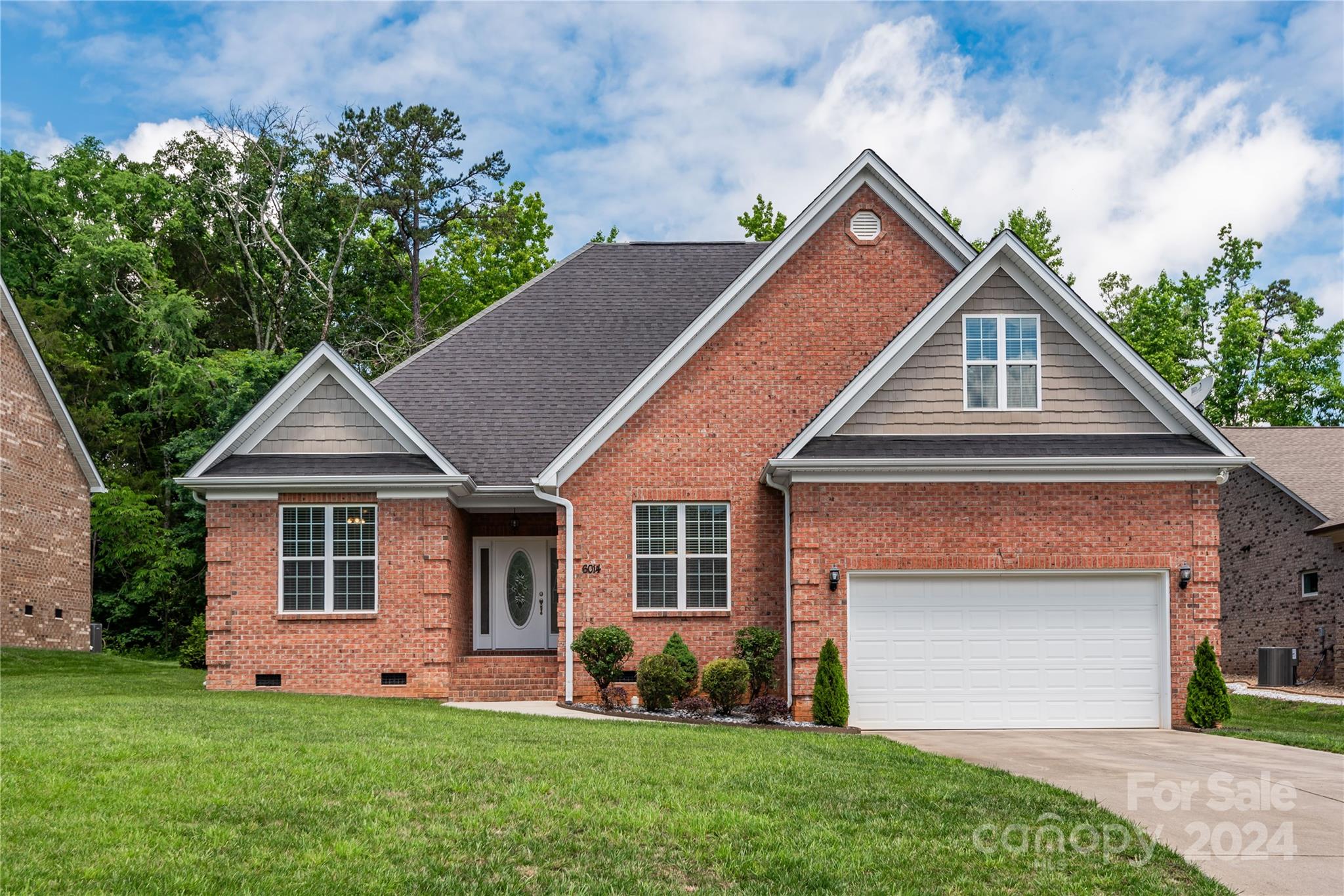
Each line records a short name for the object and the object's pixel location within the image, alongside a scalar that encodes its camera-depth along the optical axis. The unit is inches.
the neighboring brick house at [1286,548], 1043.9
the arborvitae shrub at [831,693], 613.0
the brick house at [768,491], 636.7
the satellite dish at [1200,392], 696.7
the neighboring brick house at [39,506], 1125.1
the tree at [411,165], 1692.9
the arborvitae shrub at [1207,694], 621.9
